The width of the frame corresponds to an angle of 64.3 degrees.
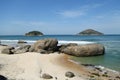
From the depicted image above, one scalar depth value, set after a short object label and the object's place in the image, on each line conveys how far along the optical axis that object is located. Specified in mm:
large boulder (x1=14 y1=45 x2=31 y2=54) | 11354
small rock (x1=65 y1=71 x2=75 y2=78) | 6202
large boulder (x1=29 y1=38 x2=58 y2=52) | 11796
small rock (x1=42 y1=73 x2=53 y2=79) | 5911
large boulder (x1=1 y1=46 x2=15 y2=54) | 10672
